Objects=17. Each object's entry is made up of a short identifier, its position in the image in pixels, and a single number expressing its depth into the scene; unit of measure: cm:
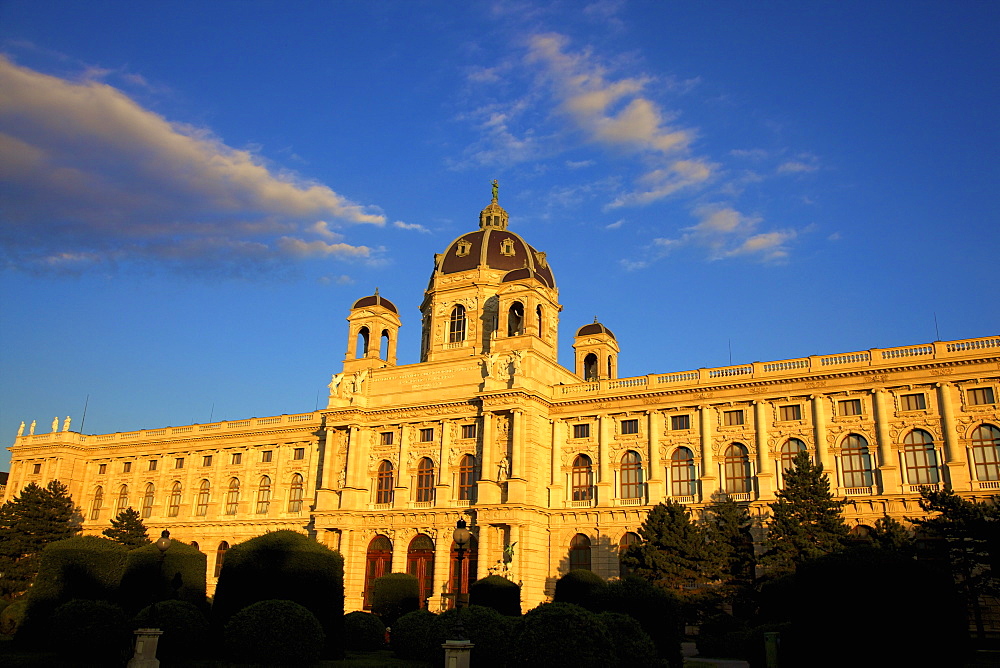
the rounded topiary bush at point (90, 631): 2670
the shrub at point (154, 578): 3378
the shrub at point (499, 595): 3775
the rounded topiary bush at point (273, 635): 2427
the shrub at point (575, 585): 3916
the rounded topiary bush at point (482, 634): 2616
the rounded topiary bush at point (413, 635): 2897
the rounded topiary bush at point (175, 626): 2633
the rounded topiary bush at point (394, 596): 4450
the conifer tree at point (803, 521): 3853
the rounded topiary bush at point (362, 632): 3356
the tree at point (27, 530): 5450
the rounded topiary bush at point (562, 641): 1955
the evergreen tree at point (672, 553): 4100
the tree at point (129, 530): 5872
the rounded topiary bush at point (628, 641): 2059
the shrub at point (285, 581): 2797
